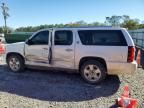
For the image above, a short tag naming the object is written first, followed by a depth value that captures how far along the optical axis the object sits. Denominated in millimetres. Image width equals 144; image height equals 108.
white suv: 3375
